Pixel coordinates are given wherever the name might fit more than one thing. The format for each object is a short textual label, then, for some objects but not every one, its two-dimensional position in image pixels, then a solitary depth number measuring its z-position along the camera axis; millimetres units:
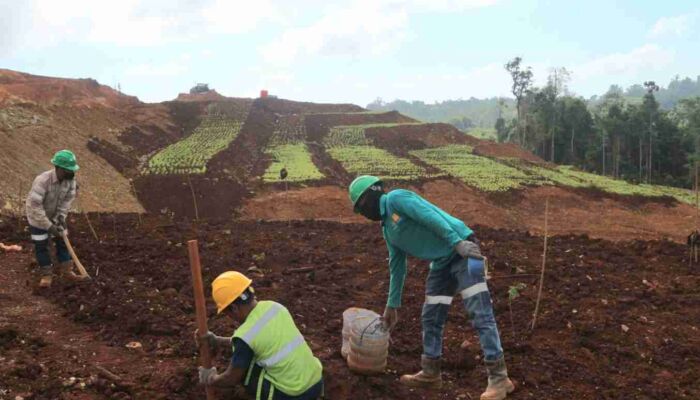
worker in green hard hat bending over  4070
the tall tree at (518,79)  47719
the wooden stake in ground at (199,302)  3502
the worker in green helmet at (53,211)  6262
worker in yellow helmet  3230
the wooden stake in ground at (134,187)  16895
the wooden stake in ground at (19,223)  9203
